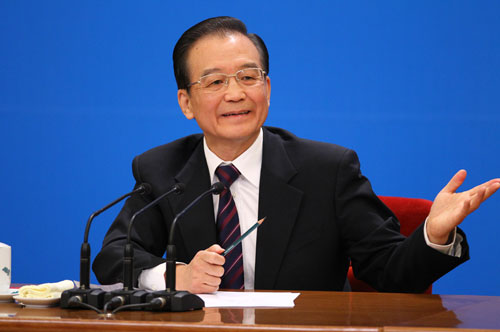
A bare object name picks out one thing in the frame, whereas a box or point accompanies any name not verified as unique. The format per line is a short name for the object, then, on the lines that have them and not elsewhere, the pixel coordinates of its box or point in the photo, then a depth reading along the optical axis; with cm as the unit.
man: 493
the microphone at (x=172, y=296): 457
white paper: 464
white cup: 475
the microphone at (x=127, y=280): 459
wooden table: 447
